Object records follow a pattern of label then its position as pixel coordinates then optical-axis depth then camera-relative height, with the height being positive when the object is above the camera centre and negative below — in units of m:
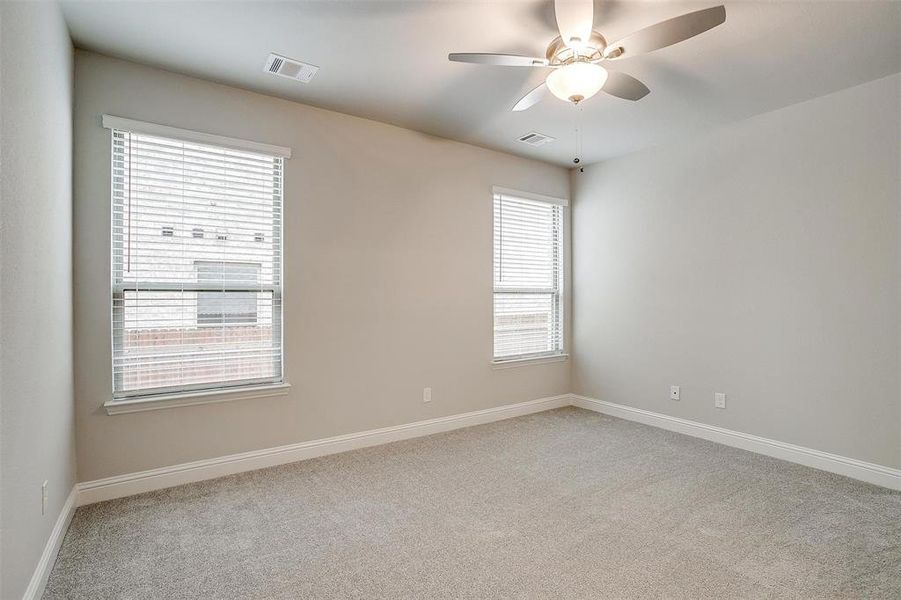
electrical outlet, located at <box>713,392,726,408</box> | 4.04 -0.87
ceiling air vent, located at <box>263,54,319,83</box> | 2.94 +1.50
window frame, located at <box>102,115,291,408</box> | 2.93 -0.25
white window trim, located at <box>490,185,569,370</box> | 4.80 -0.39
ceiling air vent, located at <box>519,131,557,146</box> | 4.32 +1.51
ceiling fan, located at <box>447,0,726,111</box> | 2.08 +1.23
